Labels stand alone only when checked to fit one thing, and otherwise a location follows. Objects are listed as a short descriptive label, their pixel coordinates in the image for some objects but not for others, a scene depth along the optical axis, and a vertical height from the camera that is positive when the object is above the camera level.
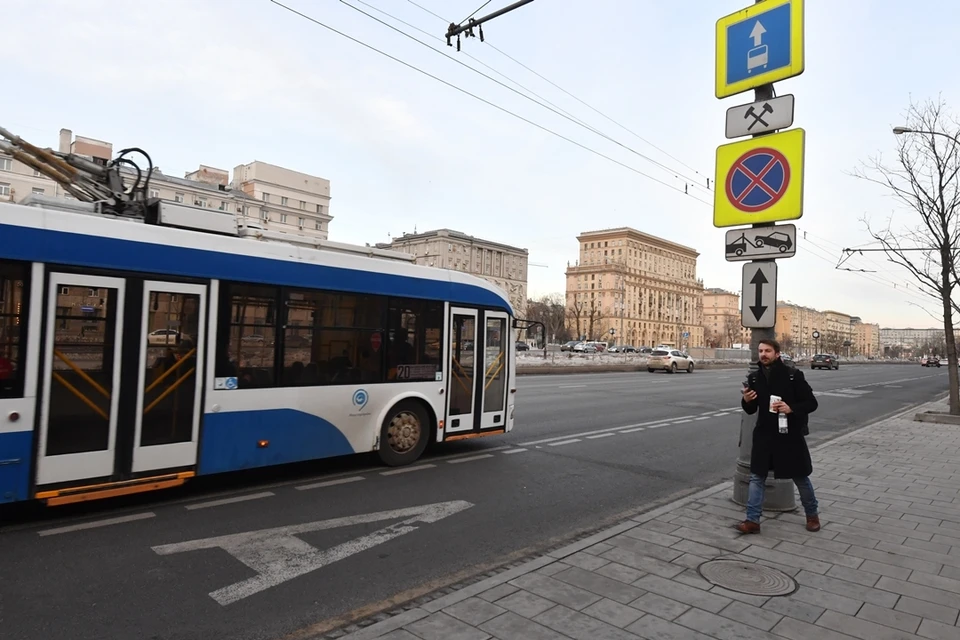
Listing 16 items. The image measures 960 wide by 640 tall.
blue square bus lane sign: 6.50 +3.43
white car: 39.00 -0.71
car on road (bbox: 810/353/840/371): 58.35 -0.56
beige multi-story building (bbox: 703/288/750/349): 160.98 +10.85
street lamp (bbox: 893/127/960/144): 14.55 +5.50
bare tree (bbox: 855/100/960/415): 14.95 +3.16
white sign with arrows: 6.62 +0.64
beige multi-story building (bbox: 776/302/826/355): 139.29 +7.49
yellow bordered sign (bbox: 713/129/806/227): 6.46 +1.92
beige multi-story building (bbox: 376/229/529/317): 118.69 +18.47
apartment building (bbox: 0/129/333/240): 75.12 +19.53
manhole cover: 4.36 -1.69
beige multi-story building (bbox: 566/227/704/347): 143.25 +15.83
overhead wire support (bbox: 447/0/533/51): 8.70 +4.67
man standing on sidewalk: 5.64 -0.74
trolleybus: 5.33 -0.17
